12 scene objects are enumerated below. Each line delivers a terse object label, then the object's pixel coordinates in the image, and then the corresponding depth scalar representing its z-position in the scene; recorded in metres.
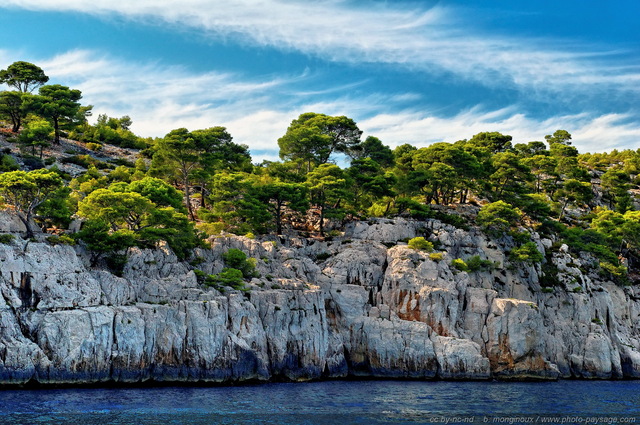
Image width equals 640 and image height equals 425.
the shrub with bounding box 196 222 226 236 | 76.19
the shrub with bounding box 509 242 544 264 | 83.60
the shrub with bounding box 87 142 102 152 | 117.31
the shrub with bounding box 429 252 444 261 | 77.81
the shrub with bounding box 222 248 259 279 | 69.44
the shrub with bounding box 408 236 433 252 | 79.62
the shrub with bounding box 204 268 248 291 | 63.91
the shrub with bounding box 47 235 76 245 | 58.12
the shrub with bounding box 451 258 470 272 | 79.62
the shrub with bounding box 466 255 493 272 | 81.38
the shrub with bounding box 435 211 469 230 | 89.94
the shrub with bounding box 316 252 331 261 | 79.62
